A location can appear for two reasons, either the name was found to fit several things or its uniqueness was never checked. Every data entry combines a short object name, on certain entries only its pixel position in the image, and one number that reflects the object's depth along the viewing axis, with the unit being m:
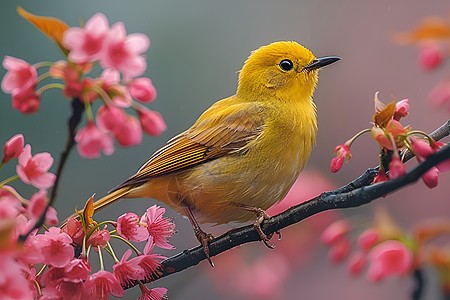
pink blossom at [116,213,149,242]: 2.09
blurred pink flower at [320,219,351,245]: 2.08
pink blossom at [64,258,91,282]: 2.08
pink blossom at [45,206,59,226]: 2.05
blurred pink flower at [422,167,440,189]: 2.07
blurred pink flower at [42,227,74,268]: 2.07
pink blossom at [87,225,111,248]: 2.09
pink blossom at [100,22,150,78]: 1.77
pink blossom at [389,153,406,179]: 2.02
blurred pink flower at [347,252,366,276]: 2.07
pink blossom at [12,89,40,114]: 1.85
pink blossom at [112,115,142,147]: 1.77
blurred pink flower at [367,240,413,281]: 1.83
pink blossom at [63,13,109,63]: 1.71
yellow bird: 2.15
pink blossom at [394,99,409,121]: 2.09
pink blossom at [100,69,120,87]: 1.81
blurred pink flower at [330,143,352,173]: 2.08
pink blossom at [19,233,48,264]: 2.02
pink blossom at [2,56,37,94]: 1.87
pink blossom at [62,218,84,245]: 2.09
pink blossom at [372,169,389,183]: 2.08
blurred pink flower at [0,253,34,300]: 1.49
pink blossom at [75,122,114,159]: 1.75
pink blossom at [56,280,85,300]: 2.08
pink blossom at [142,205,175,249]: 2.10
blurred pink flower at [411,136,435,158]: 2.03
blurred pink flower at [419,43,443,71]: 1.95
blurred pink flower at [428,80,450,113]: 1.99
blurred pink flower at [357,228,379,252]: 2.04
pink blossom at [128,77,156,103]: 1.84
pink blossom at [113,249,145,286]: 2.09
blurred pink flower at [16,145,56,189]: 2.07
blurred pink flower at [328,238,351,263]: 2.08
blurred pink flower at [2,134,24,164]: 2.07
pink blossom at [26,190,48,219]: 1.88
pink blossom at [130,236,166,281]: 2.09
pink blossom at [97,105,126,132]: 1.79
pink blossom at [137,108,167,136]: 1.83
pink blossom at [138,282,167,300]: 2.09
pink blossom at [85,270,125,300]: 2.08
